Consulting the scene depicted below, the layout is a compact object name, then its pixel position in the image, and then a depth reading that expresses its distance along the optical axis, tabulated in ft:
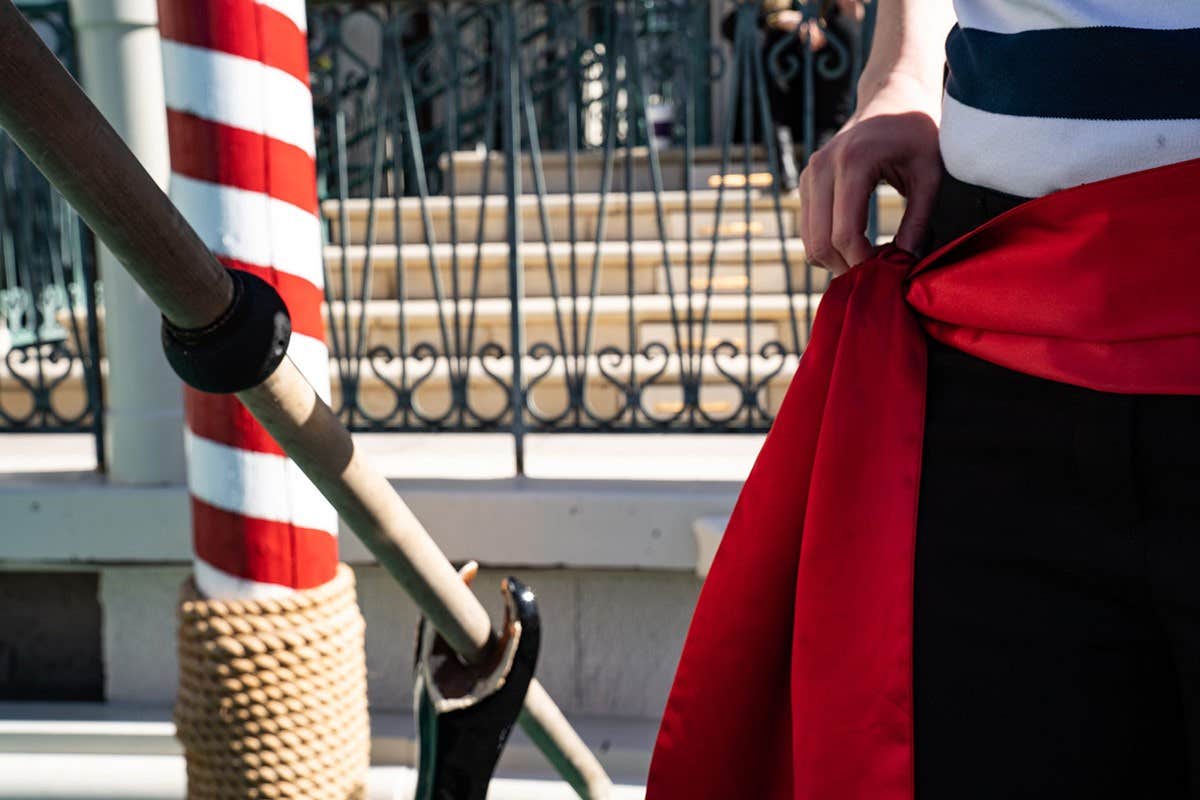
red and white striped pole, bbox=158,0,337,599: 4.92
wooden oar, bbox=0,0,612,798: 2.03
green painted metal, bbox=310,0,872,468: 10.54
